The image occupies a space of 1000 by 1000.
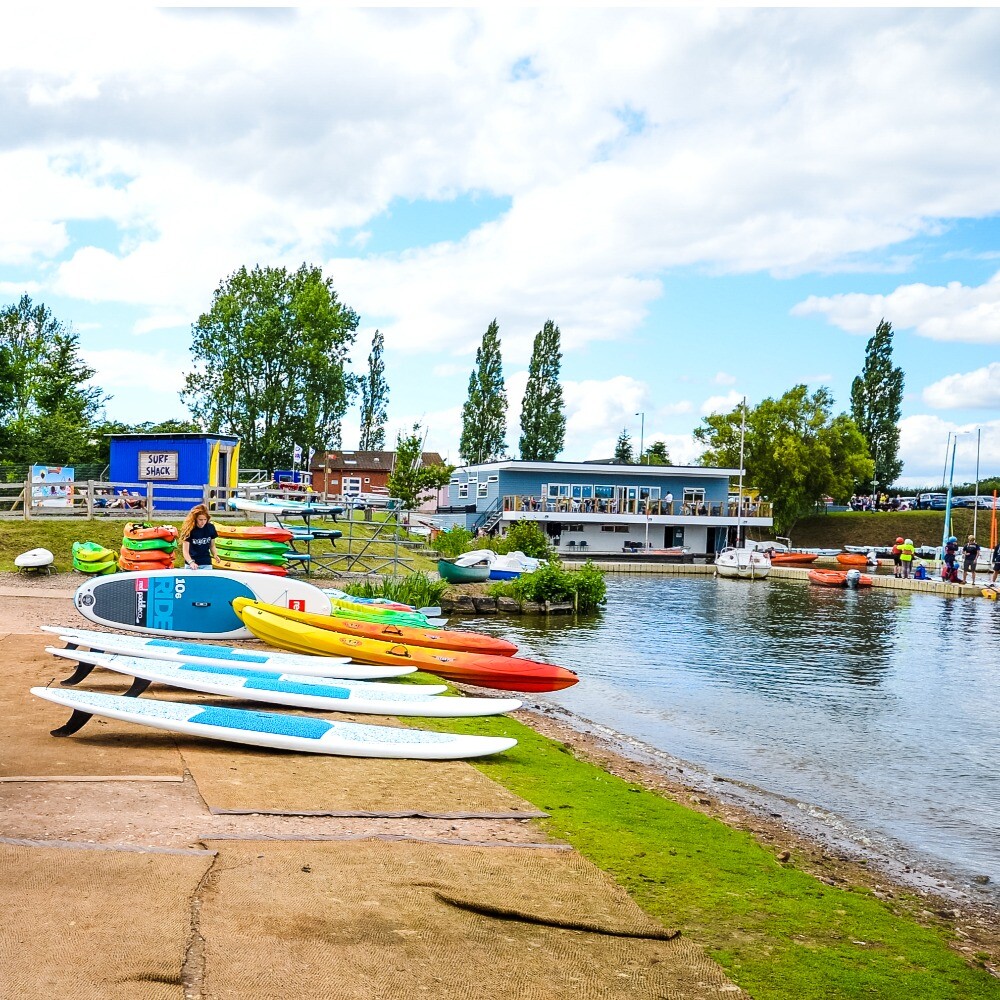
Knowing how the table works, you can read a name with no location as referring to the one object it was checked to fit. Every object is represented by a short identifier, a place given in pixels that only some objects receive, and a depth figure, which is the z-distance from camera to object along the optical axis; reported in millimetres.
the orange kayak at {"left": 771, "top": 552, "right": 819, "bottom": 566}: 57688
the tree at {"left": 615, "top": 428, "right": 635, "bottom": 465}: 99250
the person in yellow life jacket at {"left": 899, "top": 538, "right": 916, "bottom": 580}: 50638
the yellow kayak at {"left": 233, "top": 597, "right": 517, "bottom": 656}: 15562
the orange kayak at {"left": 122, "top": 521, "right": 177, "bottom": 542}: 24125
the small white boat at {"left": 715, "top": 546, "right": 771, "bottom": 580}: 52500
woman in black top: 16453
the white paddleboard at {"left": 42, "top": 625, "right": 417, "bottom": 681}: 11852
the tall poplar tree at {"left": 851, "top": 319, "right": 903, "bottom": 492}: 83875
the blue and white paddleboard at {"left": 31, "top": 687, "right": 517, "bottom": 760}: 8938
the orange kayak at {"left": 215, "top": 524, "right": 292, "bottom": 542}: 23297
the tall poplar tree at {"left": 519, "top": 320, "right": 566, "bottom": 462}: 80625
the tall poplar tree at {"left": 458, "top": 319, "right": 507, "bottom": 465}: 80188
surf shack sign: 39688
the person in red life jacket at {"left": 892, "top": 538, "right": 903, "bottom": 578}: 51075
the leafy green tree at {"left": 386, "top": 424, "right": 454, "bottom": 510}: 63250
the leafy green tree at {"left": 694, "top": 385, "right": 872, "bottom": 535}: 72750
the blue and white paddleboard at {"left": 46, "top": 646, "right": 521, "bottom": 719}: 10531
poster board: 33312
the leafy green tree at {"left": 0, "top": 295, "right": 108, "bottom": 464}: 51375
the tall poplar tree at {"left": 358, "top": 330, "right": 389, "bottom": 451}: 86812
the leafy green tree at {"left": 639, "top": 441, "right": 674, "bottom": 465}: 95875
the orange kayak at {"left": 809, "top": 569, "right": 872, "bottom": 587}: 47969
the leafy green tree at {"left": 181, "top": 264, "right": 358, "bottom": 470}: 62000
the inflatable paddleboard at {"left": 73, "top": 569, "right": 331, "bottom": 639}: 15703
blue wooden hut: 39375
